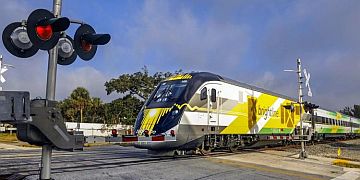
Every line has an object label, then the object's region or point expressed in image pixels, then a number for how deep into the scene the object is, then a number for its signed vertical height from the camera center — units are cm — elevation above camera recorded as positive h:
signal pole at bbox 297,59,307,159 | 1889 +185
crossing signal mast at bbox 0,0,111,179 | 461 +37
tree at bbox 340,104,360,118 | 15958 +723
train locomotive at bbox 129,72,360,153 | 1476 +51
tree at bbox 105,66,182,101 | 5703 +653
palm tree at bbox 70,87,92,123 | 5750 +430
